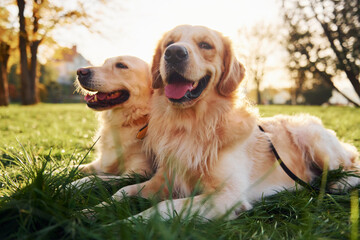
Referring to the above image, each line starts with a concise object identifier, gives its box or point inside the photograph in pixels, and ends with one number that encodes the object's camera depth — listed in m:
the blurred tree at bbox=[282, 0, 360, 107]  10.37
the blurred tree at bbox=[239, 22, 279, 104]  32.72
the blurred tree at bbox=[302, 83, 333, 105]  32.34
